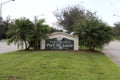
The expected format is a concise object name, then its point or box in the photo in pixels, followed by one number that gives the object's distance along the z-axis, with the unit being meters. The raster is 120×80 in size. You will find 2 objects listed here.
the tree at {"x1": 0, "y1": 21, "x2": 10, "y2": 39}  25.23
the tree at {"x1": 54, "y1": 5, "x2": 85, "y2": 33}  20.85
